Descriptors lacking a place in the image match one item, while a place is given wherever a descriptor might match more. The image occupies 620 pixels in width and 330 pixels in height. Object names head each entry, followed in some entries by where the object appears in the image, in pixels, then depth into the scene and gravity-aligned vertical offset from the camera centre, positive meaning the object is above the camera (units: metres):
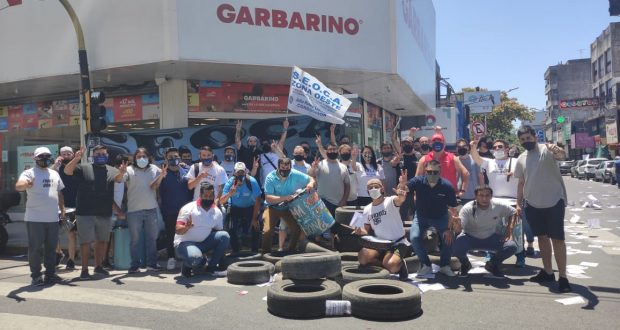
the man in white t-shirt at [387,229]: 6.56 -0.99
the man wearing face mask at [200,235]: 7.04 -1.07
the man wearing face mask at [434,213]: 6.66 -0.77
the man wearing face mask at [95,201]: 7.28 -0.52
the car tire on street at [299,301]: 5.06 -1.50
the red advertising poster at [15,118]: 16.82 +1.88
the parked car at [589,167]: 33.00 -0.90
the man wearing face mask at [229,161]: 9.39 +0.07
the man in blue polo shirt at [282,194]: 7.73 -0.51
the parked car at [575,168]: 36.19 -1.07
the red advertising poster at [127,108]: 14.67 +1.86
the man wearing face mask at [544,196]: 5.97 -0.52
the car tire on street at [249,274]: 6.56 -1.54
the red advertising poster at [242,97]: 14.30 +2.07
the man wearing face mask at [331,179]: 8.46 -0.31
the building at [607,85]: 43.75 +7.00
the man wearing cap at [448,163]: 7.98 -0.08
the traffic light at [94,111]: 10.22 +1.24
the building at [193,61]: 12.33 +2.88
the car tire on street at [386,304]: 4.88 -1.50
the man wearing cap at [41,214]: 6.96 -0.67
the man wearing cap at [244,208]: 8.50 -0.80
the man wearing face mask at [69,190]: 8.19 -0.39
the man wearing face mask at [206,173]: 8.16 -0.14
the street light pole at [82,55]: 10.48 +2.51
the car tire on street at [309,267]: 5.73 -1.28
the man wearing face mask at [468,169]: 8.44 -0.20
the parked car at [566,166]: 41.91 -0.96
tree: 56.84 +5.01
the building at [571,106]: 54.06 +6.08
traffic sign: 16.75 +1.06
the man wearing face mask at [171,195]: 7.93 -0.49
